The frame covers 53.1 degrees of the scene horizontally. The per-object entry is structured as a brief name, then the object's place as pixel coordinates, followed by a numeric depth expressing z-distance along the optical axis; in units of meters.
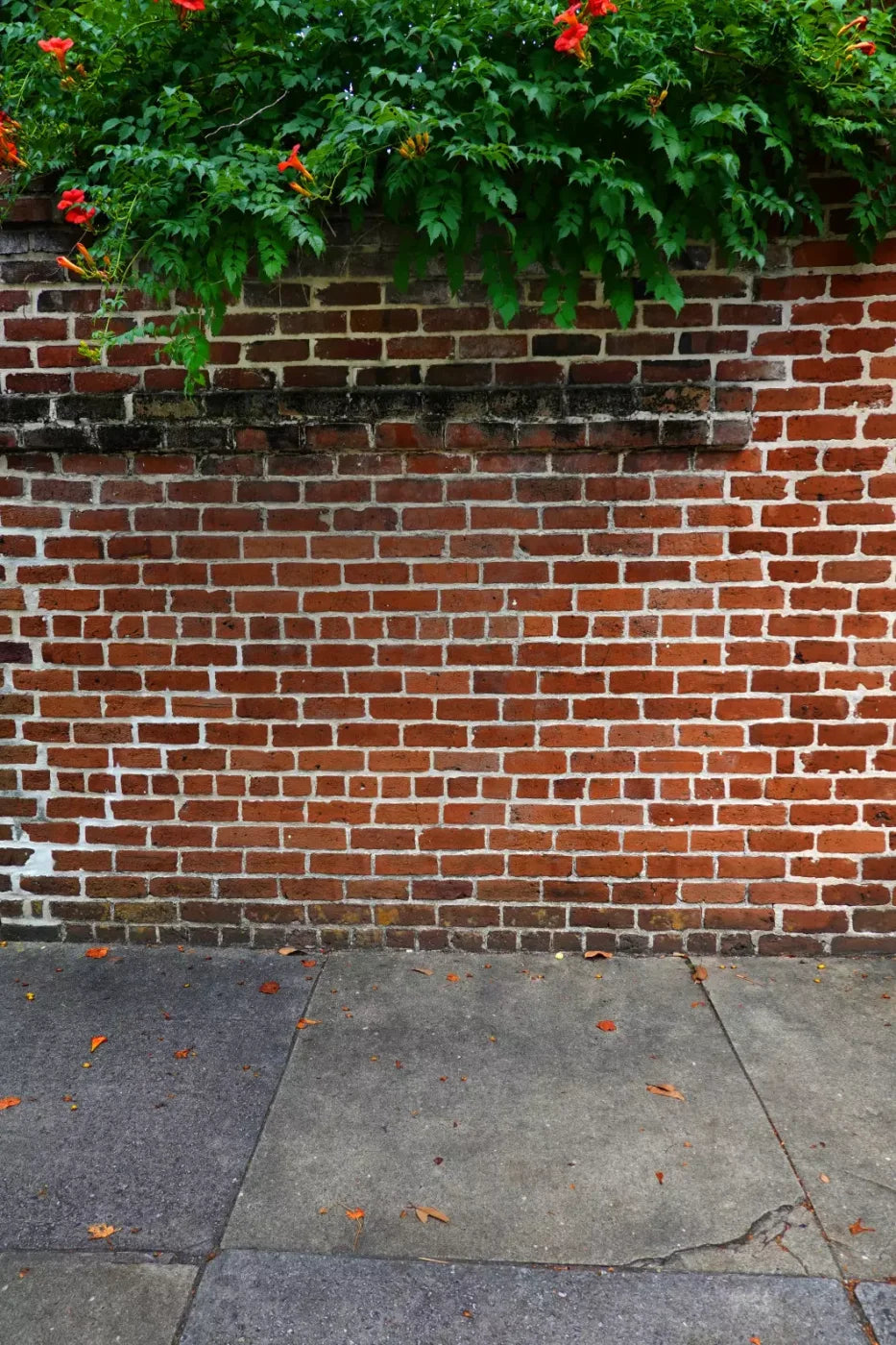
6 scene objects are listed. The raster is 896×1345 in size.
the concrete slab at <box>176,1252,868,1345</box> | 1.81
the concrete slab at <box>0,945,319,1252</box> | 2.15
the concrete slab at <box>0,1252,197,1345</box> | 1.82
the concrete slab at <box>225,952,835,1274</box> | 2.06
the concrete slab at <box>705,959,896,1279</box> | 2.14
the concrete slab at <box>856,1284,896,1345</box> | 1.81
